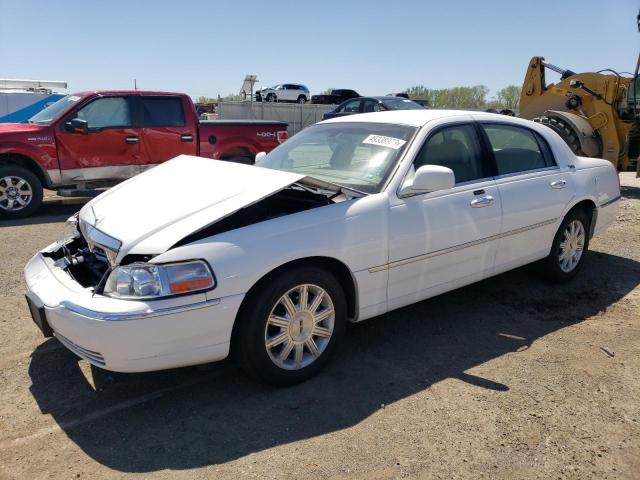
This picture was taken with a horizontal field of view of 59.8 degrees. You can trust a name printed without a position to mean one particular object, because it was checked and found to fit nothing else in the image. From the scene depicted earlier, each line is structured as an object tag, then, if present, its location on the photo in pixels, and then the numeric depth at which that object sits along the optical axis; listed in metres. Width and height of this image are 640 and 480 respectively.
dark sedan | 14.74
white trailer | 17.14
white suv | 39.31
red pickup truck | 8.32
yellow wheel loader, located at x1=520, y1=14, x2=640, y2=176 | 10.98
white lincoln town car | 2.97
